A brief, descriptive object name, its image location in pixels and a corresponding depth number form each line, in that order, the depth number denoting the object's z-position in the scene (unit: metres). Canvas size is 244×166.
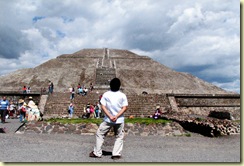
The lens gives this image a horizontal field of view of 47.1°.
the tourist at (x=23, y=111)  17.22
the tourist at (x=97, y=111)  21.08
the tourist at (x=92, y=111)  20.96
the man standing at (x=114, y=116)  5.98
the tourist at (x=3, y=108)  16.22
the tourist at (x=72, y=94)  26.38
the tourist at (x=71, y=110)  21.52
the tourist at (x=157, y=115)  18.19
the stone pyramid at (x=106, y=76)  36.59
